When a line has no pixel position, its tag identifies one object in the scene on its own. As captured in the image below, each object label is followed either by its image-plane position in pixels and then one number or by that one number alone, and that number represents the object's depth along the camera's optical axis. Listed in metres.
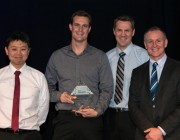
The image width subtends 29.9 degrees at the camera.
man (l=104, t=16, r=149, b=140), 3.77
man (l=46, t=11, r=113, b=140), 3.61
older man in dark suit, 3.25
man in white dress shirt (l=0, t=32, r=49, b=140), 3.39
